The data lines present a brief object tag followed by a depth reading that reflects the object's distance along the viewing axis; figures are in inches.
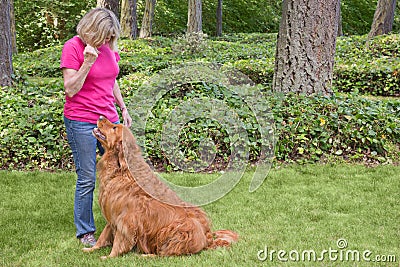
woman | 151.0
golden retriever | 153.6
